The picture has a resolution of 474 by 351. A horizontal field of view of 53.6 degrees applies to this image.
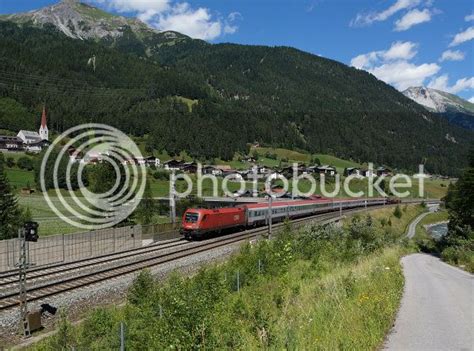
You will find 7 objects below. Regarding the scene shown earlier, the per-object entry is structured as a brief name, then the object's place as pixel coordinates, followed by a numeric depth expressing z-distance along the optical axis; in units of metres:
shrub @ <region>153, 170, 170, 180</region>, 138.56
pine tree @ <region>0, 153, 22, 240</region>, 50.11
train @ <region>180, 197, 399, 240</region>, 40.09
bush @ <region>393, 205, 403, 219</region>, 98.19
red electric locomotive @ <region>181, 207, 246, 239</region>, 39.81
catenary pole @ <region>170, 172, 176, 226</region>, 39.78
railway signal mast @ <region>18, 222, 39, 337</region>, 15.98
